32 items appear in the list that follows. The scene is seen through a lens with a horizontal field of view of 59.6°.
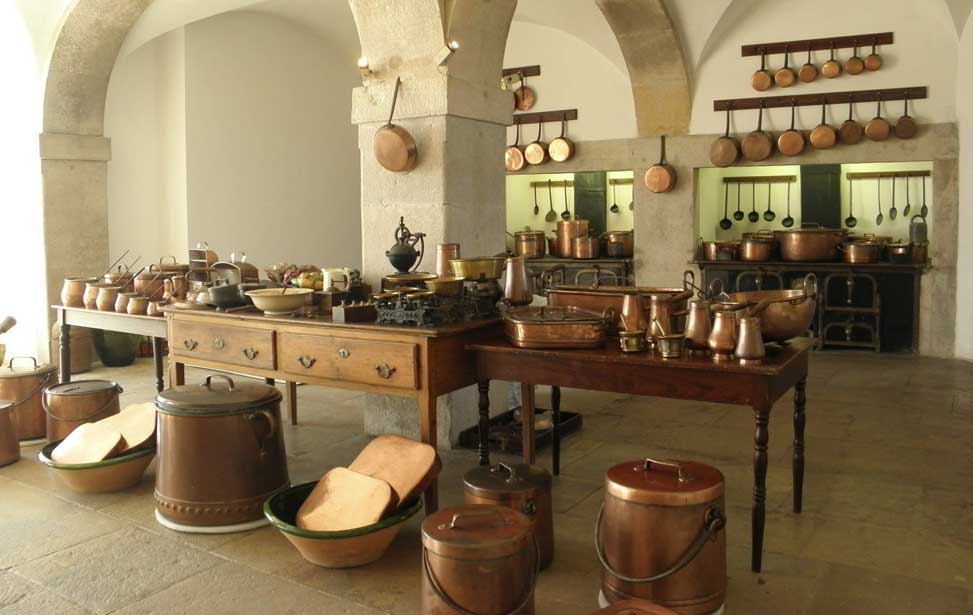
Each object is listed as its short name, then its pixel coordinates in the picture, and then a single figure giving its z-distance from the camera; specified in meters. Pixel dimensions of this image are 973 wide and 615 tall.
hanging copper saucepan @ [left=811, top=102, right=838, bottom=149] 8.55
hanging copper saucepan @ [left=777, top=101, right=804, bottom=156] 8.72
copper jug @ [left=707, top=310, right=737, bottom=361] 3.26
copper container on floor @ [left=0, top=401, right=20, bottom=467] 4.75
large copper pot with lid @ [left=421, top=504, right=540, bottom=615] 2.62
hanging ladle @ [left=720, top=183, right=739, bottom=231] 10.10
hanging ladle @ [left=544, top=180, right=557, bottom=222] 11.01
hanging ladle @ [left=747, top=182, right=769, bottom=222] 9.99
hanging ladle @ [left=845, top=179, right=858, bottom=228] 9.40
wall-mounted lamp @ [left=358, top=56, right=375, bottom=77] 5.01
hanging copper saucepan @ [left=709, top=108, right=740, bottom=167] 9.04
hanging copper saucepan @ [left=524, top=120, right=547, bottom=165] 10.34
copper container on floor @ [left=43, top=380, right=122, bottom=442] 4.85
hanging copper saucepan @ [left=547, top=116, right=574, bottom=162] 10.13
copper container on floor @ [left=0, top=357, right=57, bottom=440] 5.16
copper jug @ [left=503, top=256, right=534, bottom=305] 4.11
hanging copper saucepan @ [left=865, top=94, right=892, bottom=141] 8.31
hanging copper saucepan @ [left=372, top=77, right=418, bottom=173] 4.91
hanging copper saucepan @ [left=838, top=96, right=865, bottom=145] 8.48
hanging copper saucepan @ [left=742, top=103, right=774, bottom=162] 8.91
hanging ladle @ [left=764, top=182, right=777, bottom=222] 9.85
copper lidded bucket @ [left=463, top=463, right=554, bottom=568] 3.13
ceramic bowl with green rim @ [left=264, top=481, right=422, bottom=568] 3.24
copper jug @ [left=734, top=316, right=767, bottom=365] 3.19
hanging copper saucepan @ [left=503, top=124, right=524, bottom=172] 10.45
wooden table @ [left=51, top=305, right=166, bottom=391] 5.25
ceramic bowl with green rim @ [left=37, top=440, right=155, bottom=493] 4.14
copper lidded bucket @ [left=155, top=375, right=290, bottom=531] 3.70
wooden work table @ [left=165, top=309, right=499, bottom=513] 3.72
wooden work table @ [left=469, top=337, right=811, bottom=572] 3.14
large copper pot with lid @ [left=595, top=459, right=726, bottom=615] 2.80
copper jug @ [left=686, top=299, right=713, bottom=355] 3.40
